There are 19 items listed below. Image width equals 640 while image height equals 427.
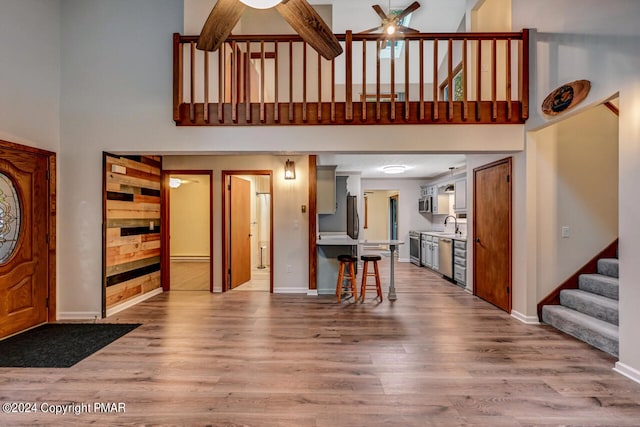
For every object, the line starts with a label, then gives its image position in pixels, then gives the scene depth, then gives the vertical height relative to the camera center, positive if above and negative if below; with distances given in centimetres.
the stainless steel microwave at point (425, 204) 792 +34
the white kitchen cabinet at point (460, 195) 613 +44
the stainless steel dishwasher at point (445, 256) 599 -78
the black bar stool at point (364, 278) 460 -91
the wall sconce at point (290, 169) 502 +79
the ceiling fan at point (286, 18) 199 +135
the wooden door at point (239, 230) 533 -22
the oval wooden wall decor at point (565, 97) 284 +115
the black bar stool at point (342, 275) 462 -85
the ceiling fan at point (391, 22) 464 +296
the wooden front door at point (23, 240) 318 -23
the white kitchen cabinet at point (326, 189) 521 +48
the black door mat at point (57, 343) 270 -122
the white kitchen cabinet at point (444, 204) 749 +31
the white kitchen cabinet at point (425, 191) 804 +71
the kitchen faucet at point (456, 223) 688 -14
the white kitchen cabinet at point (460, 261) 547 -81
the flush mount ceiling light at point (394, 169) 666 +107
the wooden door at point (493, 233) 402 -23
